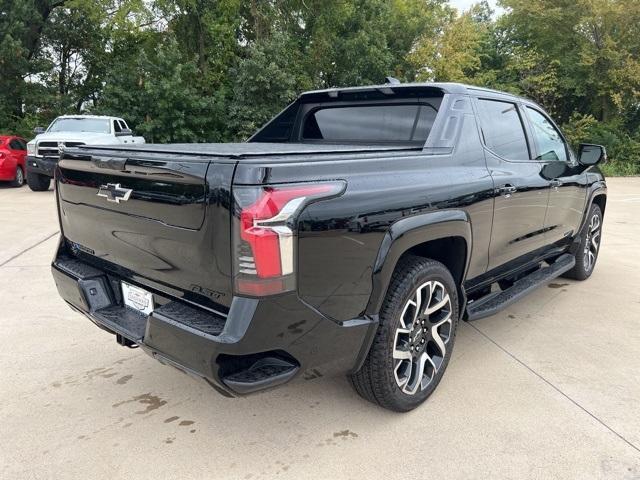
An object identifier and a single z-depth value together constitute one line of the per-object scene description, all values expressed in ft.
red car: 43.60
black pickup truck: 6.41
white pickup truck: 39.34
